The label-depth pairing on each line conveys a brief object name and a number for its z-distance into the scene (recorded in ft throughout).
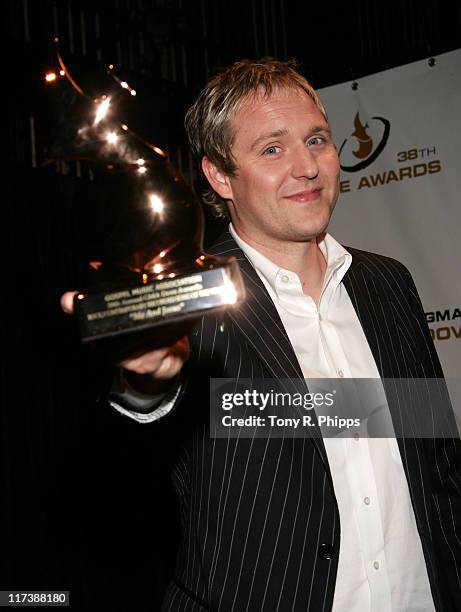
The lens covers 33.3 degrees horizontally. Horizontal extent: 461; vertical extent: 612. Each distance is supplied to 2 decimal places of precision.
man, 5.17
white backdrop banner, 10.61
